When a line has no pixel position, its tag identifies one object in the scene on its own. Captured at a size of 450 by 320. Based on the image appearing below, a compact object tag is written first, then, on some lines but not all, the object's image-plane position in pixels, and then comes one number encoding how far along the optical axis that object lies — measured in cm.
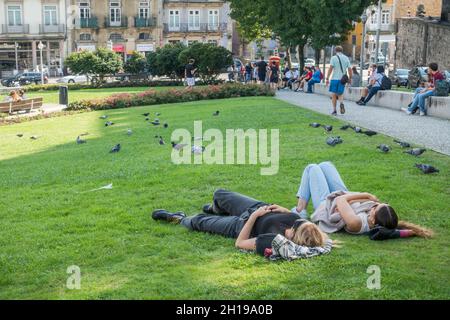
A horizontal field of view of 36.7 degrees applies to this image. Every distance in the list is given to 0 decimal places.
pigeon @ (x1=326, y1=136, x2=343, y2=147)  1250
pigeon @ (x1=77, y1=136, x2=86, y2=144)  1731
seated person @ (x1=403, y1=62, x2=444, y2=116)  1855
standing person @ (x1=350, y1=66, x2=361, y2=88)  2745
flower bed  2911
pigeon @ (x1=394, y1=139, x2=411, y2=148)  1208
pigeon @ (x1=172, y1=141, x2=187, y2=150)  1316
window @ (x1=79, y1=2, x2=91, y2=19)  6831
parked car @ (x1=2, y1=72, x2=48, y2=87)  5610
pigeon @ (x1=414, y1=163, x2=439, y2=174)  981
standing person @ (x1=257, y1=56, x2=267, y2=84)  3513
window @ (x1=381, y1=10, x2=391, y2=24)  7527
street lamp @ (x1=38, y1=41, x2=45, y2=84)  5550
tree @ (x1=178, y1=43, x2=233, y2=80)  4244
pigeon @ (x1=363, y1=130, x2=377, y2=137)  1355
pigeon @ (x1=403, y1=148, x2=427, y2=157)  1122
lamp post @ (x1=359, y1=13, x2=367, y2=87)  3591
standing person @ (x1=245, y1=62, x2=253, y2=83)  4522
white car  5722
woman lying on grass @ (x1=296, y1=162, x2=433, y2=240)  679
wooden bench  2777
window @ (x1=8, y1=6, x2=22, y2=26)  6575
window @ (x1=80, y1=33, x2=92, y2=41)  6850
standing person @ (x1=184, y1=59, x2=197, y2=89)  3631
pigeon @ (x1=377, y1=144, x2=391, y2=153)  1164
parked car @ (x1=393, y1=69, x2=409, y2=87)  4094
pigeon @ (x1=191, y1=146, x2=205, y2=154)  1274
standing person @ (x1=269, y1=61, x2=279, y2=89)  3469
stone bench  1772
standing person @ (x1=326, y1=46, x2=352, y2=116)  1761
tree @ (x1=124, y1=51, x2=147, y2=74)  5022
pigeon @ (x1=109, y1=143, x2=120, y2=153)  1442
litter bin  3281
